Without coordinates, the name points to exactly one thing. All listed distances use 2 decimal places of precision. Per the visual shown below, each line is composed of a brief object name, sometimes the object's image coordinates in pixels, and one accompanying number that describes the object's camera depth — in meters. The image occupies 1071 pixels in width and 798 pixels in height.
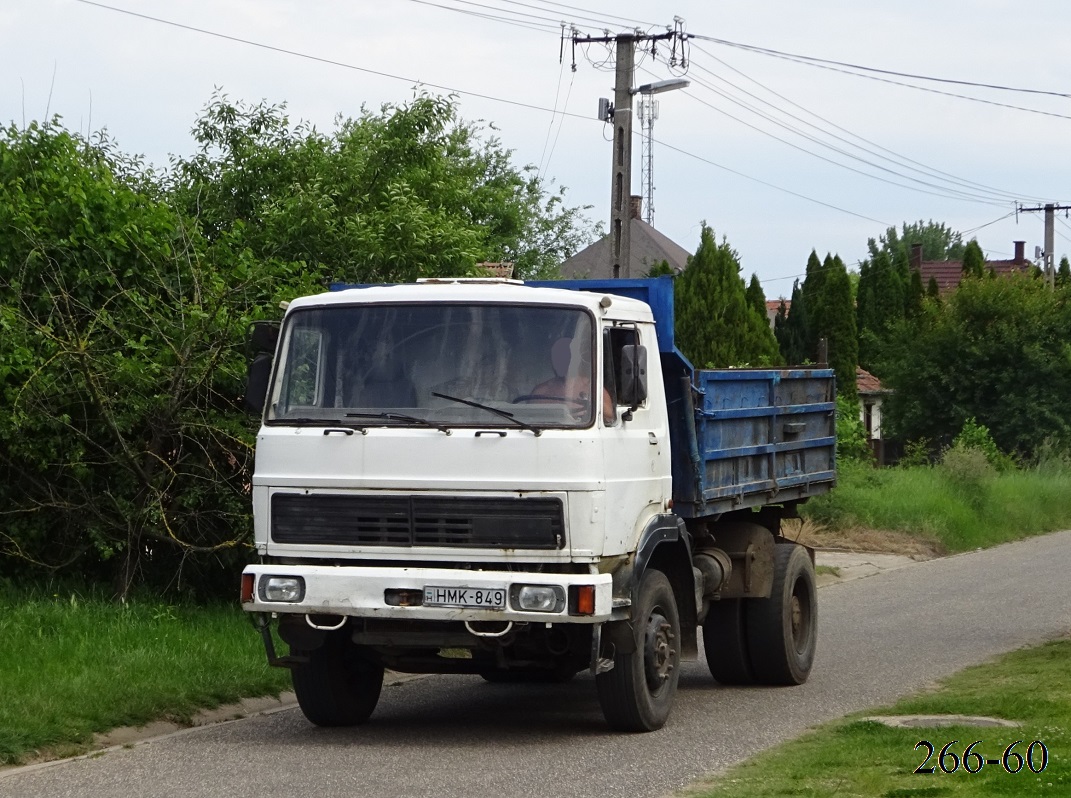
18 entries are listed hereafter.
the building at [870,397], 58.78
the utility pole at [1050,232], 56.58
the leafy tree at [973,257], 63.61
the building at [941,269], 87.25
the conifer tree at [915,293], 61.70
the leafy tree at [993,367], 40.06
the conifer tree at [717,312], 39.97
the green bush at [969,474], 29.86
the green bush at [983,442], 37.19
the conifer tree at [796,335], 57.84
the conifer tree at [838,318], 55.75
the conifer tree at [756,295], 52.34
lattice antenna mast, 47.47
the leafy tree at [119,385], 12.62
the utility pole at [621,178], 23.53
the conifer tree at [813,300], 57.06
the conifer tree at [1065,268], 66.40
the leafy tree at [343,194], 16.52
